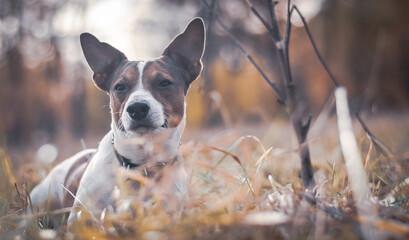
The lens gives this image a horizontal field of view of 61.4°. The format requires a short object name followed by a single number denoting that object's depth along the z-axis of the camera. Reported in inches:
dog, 99.2
